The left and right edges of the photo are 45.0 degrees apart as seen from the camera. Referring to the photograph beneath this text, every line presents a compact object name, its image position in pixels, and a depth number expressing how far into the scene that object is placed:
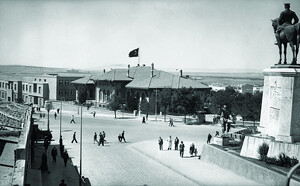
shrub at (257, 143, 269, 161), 19.09
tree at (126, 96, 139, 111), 59.09
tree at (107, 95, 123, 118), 51.39
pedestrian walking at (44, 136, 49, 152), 24.82
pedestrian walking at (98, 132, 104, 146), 28.75
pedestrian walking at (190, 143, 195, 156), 24.49
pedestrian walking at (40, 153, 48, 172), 19.25
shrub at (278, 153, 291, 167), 17.75
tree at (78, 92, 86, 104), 69.71
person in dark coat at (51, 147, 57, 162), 22.56
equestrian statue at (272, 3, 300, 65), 19.58
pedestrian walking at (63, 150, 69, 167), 21.32
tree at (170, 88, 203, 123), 44.97
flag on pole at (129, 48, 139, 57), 61.09
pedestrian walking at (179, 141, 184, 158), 23.95
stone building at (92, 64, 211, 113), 56.50
